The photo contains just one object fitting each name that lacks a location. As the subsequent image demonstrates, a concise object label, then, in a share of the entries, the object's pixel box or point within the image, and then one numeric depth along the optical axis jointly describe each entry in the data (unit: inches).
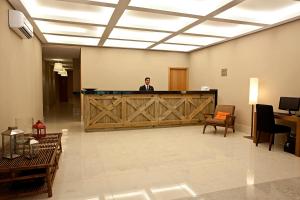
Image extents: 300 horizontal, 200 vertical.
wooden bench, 93.7
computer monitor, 175.4
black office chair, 175.6
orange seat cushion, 238.7
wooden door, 367.6
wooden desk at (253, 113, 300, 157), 162.6
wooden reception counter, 237.6
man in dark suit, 273.6
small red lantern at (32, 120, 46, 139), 142.3
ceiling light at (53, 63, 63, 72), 341.4
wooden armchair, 224.2
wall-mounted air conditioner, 149.9
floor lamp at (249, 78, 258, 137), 214.8
